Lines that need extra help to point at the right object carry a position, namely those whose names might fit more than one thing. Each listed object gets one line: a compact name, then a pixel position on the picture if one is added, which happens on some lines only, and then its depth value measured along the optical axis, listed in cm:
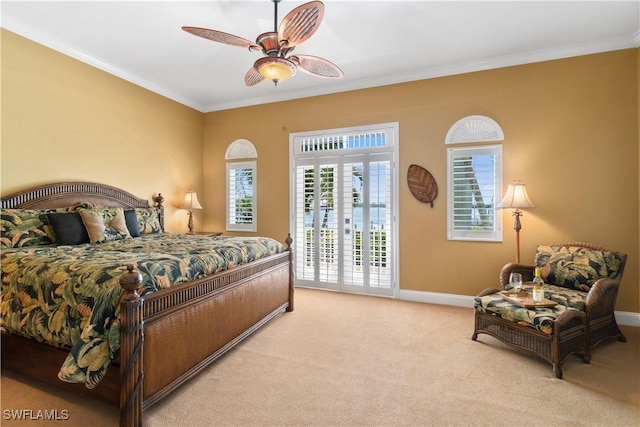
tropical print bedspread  170
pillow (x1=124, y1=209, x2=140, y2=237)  371
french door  433
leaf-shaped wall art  407
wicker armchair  260
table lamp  489
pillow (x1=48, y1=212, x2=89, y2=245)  301
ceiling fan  211
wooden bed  171
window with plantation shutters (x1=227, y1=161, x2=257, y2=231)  520
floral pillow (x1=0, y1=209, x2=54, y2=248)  278
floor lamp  338
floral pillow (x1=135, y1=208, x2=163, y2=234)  404
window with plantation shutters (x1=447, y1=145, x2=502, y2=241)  379
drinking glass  277
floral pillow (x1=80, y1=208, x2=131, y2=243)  315
